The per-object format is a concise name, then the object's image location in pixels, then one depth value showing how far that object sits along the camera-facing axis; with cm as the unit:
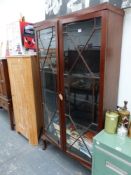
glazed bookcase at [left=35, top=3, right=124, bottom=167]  127
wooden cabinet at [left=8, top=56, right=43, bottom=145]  206
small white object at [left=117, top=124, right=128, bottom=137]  138
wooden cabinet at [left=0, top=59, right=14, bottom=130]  257
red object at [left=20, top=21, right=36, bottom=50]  230
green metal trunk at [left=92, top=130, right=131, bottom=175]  116
